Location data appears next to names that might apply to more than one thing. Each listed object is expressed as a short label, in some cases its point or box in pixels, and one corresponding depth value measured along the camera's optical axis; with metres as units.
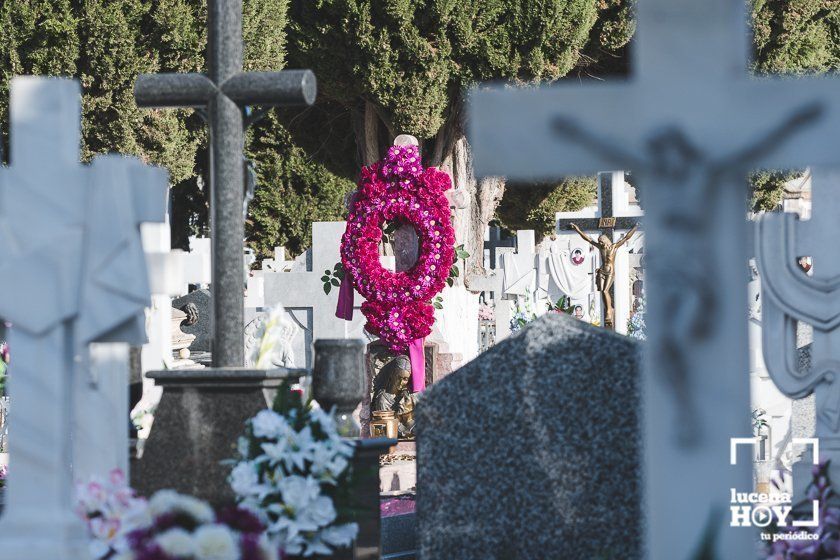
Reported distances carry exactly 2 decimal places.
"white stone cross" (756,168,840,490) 9.55
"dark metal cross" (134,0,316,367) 10.52
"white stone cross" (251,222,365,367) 21.83
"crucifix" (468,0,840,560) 6.31
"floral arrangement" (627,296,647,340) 27.35
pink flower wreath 18.48
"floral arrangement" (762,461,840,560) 7.82
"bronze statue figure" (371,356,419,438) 19.13
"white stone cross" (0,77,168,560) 7.25
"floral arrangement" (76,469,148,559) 7.39
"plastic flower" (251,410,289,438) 8.30
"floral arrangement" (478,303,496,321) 34.81
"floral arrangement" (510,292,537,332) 25.67
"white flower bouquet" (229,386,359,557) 8.10
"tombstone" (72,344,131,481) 8.60
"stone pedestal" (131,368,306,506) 9.69
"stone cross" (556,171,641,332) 30.19
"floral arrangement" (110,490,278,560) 6.45
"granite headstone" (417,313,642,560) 8.67
